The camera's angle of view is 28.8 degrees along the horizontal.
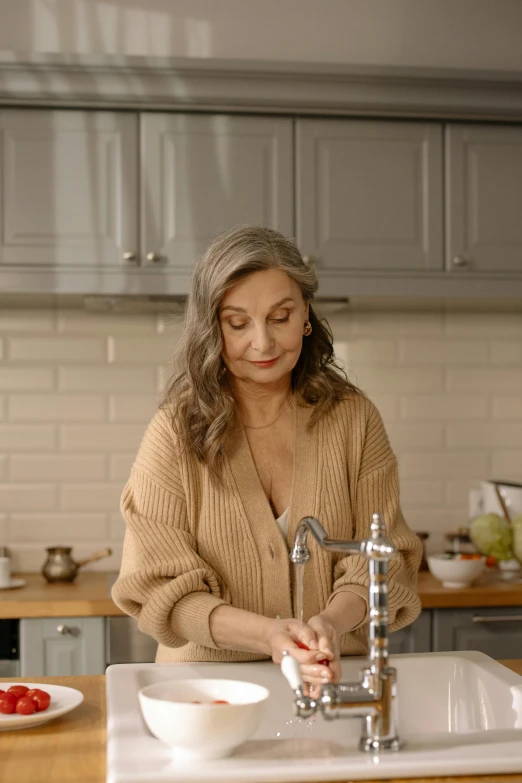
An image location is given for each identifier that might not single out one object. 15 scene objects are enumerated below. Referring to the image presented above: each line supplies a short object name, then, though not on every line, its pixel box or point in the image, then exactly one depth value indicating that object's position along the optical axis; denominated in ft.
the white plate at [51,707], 4.83
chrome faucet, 4.22
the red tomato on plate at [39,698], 4.99
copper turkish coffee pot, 10.09
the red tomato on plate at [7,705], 4.93
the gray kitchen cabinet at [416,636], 9.48
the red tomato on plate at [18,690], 5.02
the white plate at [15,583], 9.85
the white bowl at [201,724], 4.00
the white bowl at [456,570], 9.58
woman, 5.99
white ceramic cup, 9.80
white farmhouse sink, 3.96
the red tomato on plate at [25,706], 4.90
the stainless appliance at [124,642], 9.28
